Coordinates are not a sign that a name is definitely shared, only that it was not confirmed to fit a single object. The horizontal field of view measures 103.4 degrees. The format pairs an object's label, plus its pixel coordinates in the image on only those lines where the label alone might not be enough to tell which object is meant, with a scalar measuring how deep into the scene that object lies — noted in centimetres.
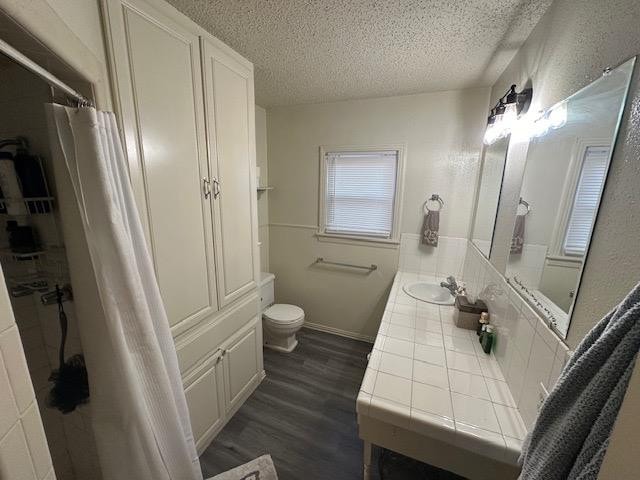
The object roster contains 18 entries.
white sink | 204
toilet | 231
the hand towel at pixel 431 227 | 221
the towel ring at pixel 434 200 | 221
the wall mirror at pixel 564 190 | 69
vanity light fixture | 125
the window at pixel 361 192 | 234
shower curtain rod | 49
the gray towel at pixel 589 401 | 41
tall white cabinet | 101
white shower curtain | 74
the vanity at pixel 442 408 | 91
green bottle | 132
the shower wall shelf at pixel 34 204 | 86
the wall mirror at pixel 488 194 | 158
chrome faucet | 195
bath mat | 123
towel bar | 251
